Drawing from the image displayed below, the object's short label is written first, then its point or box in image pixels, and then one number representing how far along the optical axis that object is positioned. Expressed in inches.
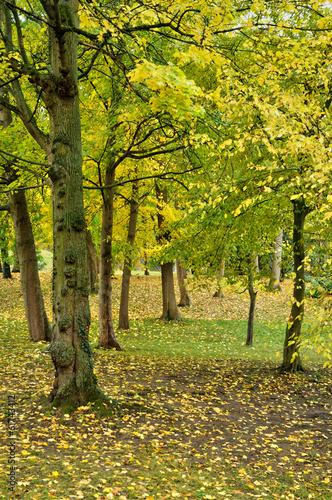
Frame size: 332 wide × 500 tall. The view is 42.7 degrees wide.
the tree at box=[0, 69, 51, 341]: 433.7
